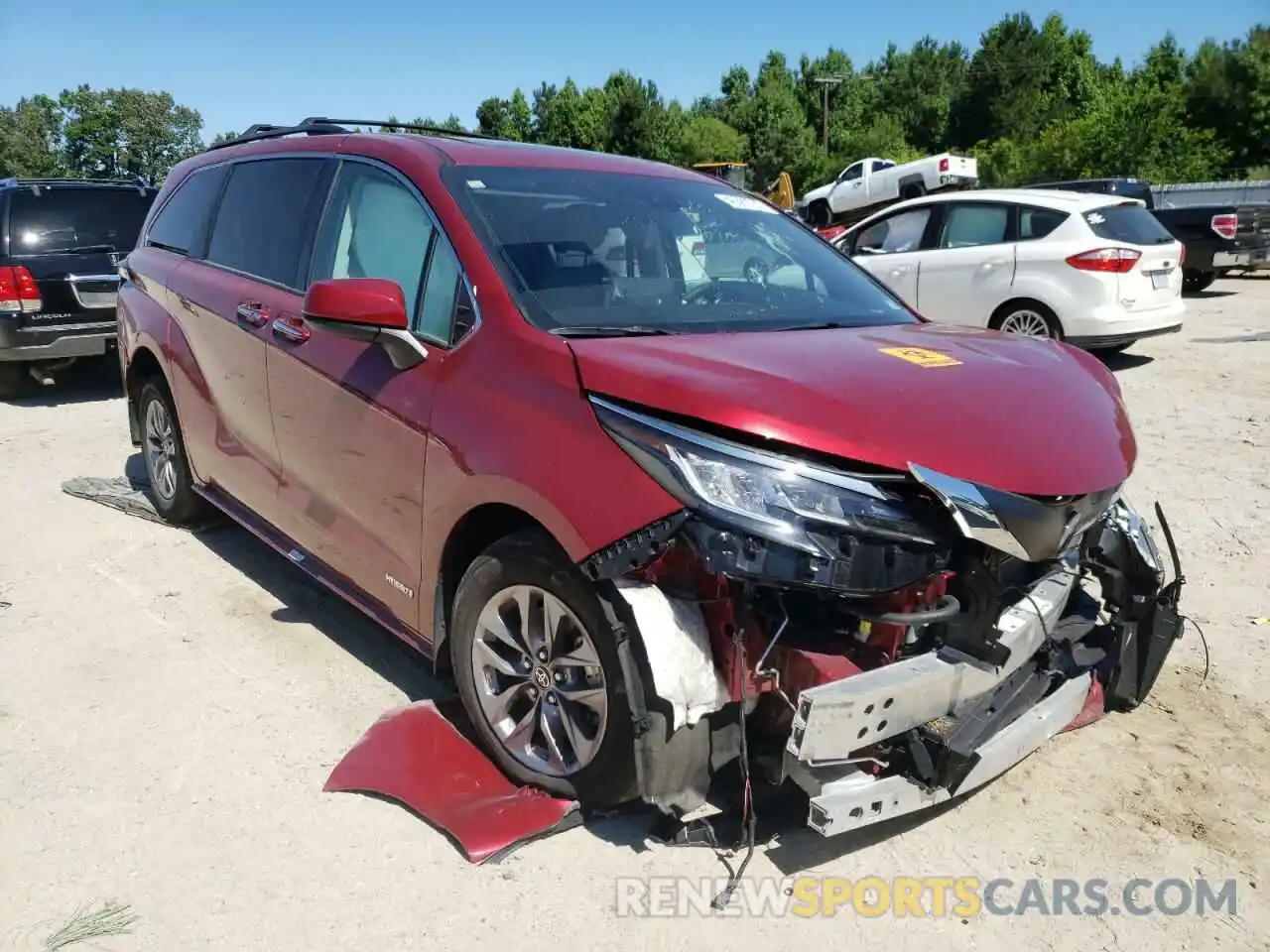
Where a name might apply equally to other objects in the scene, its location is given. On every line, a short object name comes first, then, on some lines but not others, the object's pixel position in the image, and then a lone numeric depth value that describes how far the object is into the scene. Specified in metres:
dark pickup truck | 15.52
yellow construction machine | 18.50
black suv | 9.07
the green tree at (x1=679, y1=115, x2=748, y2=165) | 68.75
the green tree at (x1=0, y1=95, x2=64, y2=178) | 81.39
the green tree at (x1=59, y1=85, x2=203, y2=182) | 93.00
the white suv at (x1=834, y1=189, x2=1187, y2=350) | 9.45
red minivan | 2.48
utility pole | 71.75
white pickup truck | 25.11
